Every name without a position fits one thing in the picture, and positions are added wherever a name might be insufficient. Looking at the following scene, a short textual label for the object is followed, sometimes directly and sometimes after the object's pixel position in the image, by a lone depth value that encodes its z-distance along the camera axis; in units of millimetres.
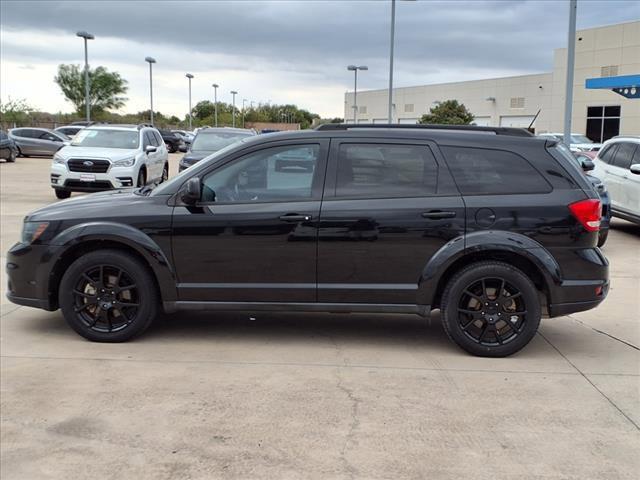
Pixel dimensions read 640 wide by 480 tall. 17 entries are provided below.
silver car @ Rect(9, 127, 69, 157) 32625
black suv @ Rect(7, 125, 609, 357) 5133
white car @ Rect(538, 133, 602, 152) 27406
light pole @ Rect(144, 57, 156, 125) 53000
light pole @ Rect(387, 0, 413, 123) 25569
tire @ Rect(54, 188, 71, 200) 15589
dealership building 43812
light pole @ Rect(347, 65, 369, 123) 41750
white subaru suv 14547
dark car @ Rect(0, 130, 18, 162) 28094
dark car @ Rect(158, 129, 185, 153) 43962
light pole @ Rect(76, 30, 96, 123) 37544
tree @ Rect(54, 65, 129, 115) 85688
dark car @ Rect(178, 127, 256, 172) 15984
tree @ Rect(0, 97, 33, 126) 59056
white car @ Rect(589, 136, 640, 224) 11453
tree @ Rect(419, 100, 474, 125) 46850
